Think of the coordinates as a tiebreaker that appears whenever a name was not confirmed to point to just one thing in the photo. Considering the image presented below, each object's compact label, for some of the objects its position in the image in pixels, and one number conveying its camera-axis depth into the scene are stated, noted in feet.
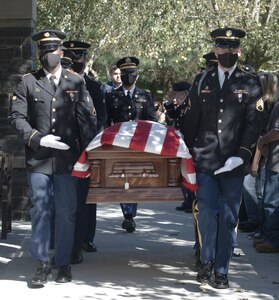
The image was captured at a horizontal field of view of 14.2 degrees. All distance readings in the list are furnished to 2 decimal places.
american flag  30.22
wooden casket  30.78
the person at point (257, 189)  39.28
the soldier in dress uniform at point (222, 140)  30.22
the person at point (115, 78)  53.25
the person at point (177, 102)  48.40
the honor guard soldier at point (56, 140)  31.11
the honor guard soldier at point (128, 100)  42.91
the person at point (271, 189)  35.85
